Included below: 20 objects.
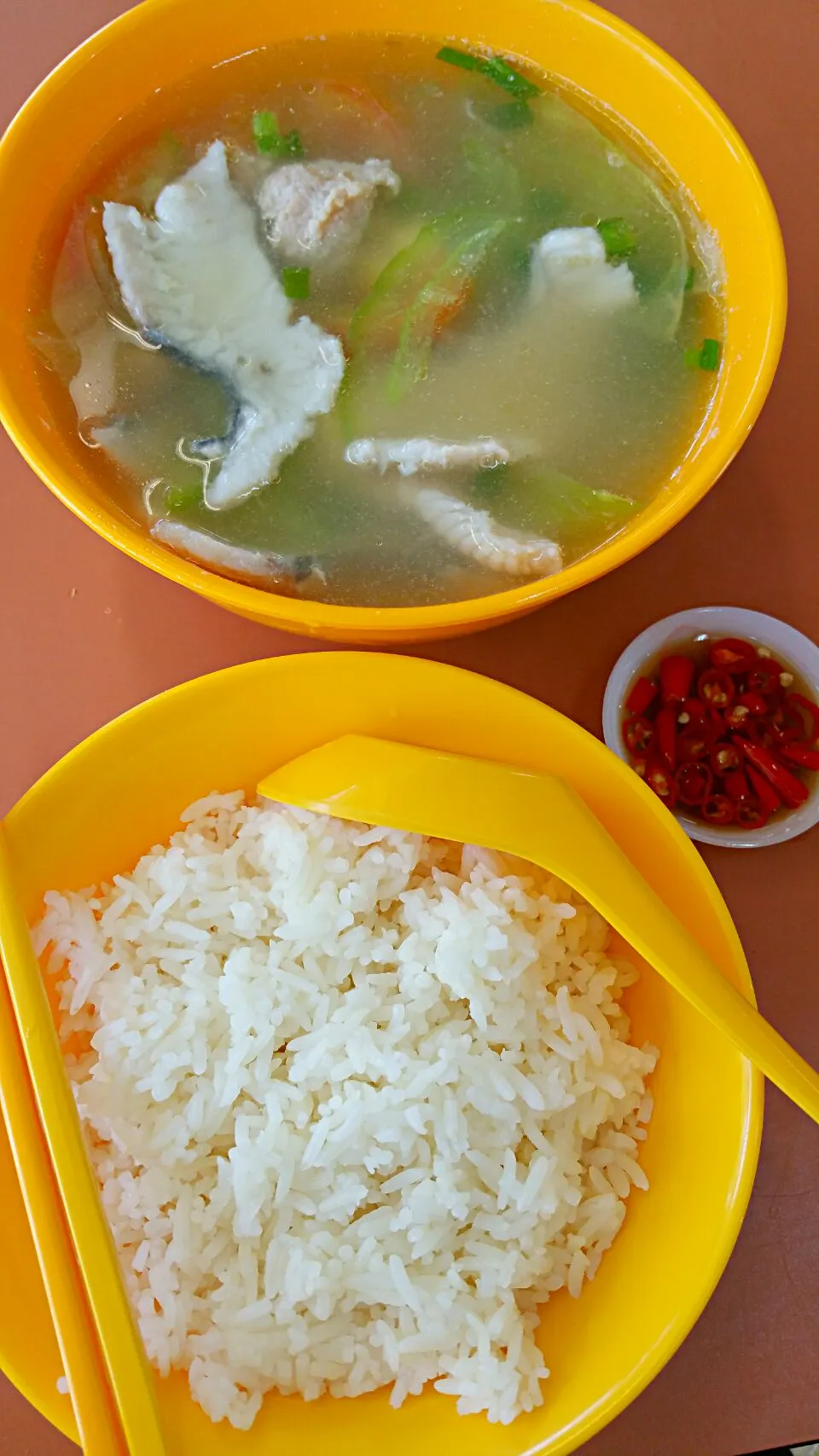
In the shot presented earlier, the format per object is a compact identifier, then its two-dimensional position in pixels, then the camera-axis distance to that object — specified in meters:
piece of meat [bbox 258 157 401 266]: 0.31
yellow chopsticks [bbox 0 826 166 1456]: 0.23
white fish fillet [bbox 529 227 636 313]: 0.30
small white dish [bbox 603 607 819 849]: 0.31
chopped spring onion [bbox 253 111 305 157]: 0.31
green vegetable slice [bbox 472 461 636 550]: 0.29
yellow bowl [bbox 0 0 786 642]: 0.25
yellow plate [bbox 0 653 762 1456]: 0.25
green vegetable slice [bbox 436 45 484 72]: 0.31
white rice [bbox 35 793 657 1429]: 0.26
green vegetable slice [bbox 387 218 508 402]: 0.30
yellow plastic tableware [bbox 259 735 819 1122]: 0.25
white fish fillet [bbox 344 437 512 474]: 0.29
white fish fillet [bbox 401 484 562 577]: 0.28
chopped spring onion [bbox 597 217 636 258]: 0.31
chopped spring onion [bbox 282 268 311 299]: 0.31
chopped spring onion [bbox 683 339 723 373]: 0.29
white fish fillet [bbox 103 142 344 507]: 0.30
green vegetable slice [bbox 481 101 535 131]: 0.31
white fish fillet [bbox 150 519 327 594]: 0.28
